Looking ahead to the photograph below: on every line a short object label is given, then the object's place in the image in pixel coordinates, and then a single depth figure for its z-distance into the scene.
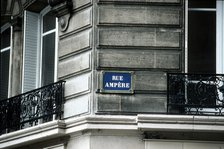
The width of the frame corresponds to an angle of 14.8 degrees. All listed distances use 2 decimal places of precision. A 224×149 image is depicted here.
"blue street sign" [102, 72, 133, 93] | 18.09
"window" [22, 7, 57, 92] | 20.86
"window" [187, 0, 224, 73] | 18.61
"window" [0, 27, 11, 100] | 22.47
